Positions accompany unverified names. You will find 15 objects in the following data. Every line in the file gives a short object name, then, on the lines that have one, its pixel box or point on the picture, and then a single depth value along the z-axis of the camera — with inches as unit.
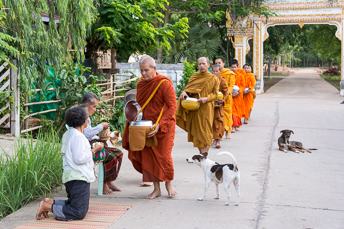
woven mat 214.8
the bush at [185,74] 736.6
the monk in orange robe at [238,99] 537.3
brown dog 409.4
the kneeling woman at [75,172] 222.1
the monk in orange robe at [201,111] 350.3
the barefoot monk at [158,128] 256.4
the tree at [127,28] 495.5
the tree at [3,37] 212.2
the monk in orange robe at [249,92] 584.7
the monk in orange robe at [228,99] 463.5
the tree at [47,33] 257.1
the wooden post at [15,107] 392.2
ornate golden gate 1014.4
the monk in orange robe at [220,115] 405.1
